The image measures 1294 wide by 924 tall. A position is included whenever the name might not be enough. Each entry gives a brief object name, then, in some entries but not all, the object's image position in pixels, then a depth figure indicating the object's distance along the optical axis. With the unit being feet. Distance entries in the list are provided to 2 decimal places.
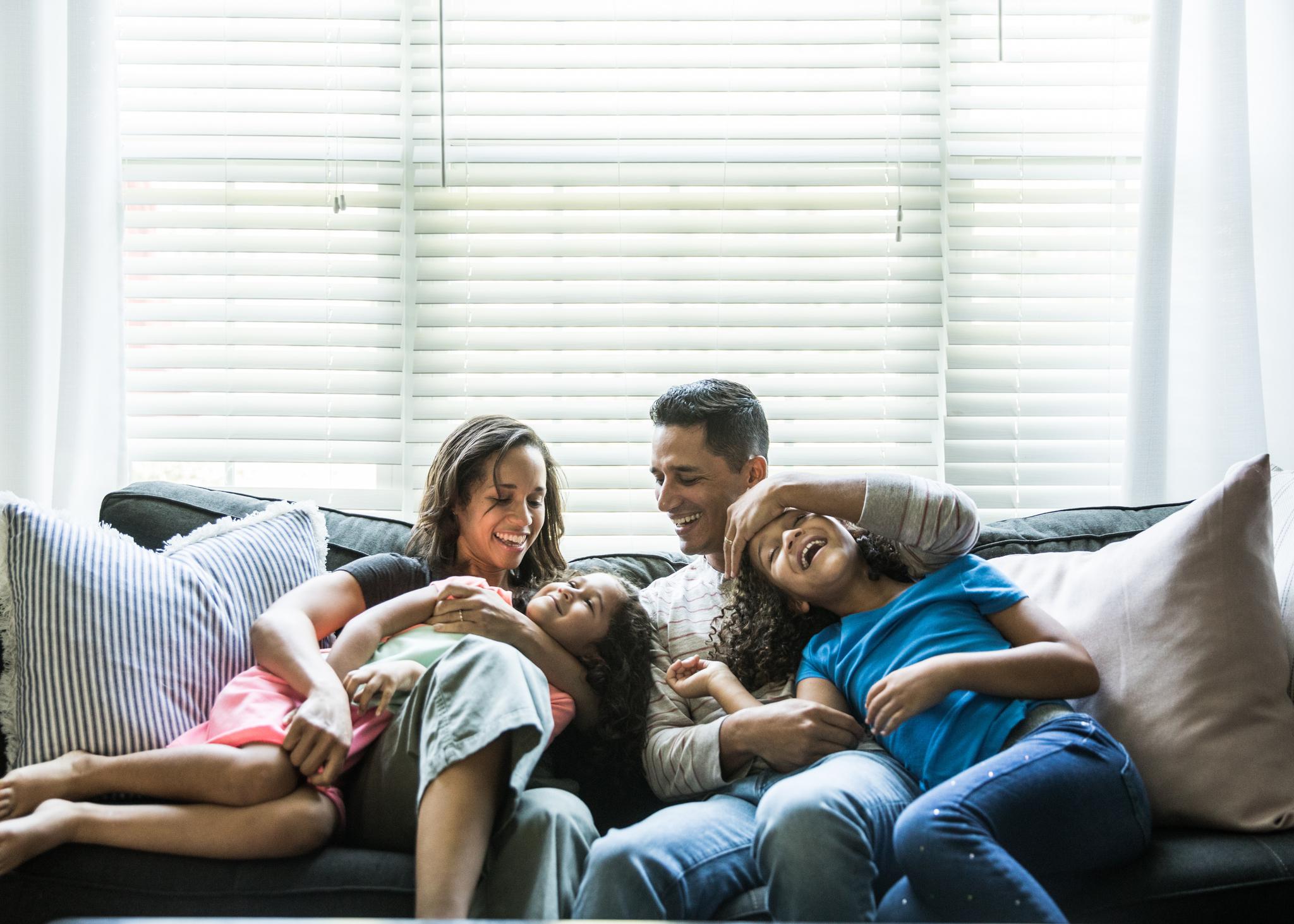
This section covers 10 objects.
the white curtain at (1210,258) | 7.72
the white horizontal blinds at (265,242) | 8.23
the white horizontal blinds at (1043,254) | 8.27
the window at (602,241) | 8.23
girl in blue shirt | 4.25
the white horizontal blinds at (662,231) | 8.23
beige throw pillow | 4.82
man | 4.29
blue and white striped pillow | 4.91
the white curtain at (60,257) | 7.63
